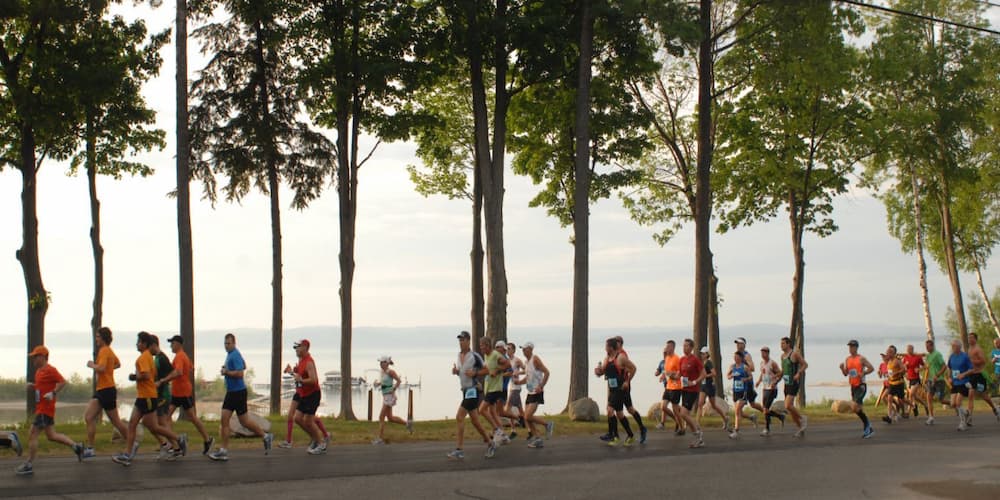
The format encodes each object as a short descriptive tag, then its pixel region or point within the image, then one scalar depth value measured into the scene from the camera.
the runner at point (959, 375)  21.62
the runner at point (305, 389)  15.88
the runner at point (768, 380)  20.66
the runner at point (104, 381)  14.29
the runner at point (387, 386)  18.31
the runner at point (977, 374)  21.53
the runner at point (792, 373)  20.14
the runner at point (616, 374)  17.14
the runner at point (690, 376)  18.42
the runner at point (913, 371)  25.22
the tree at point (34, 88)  24.64
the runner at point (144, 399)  14.38
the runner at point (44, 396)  13.23
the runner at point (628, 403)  17.25
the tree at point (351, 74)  26.11
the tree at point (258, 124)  27.70
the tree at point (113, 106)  25.19
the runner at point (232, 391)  15.04
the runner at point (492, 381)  17.29
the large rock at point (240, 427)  18.86
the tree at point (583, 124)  26.05
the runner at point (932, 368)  23.34
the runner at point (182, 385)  15.36
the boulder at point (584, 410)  23.75
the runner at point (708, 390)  21.81
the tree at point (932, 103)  35.12
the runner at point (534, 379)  19.19
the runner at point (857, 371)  21.02
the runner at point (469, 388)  15.67
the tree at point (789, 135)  32.31
